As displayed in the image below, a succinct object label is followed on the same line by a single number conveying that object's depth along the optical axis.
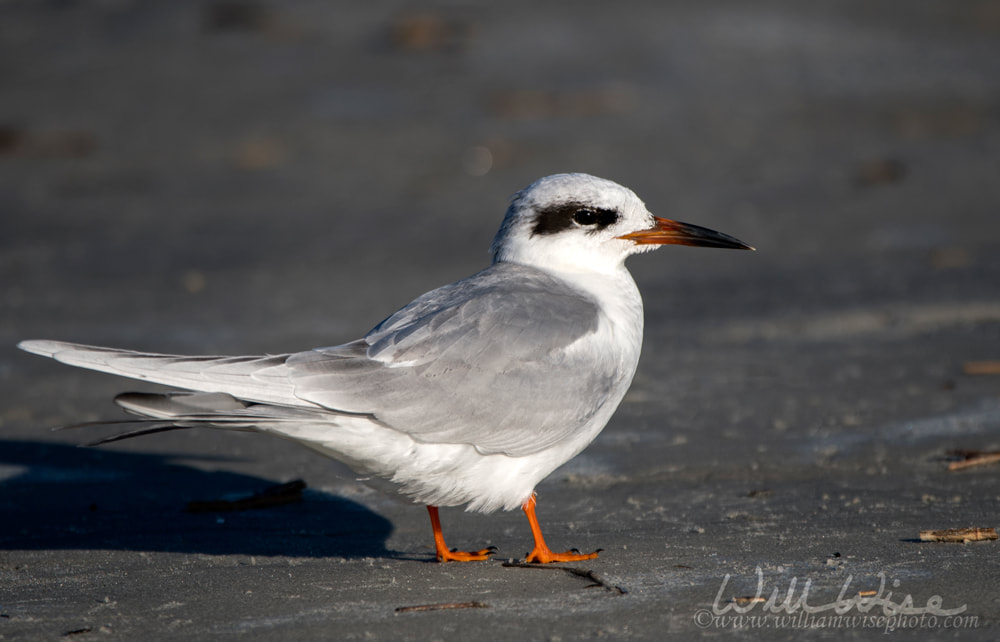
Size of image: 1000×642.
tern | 7.54
